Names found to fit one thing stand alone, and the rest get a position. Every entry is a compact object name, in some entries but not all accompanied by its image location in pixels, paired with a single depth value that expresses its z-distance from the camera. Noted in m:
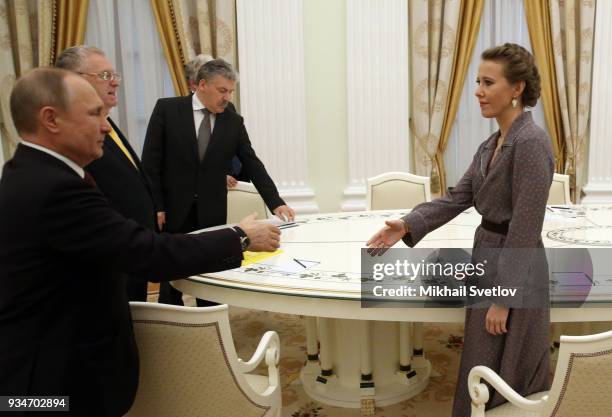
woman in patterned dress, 1.47
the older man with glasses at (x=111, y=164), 1.91
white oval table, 1.79
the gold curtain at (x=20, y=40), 4.13
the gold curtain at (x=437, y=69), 4.56
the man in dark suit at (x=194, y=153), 2.79
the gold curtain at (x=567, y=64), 4.57
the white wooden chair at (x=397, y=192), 3.51
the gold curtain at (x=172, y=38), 4.36
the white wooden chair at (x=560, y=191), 3.48
